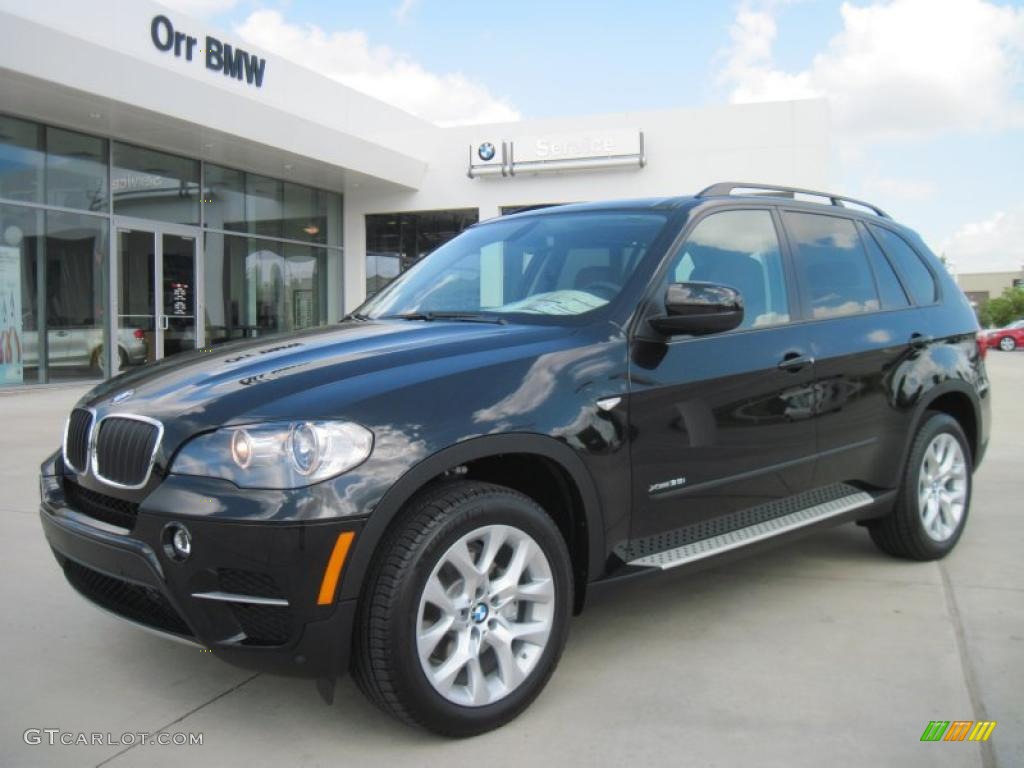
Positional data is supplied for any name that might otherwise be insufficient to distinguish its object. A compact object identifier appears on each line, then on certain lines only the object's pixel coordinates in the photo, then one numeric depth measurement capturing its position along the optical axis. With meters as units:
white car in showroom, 13.51
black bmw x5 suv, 2.45
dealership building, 13.19
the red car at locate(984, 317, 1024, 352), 37.03
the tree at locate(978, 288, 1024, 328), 70.25
